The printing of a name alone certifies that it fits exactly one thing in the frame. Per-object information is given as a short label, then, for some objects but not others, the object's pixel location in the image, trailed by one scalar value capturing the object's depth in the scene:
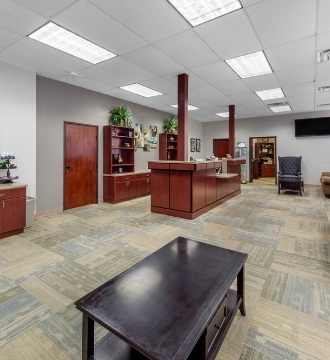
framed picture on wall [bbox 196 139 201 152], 11.53
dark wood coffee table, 1.04
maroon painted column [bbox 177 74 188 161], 4.97
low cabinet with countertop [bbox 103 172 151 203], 6.18
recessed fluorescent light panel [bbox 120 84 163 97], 5.75
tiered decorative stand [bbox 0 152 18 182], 4.06
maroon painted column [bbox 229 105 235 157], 7.92
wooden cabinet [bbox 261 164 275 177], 13.49
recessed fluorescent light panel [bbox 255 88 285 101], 6.26
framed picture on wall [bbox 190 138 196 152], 11.00
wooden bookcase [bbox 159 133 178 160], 8.53
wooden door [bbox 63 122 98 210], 5.50
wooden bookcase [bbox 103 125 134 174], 6.30
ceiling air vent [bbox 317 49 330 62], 3.82
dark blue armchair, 7.50
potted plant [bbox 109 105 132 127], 6.46
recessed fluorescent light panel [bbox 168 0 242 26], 2.64
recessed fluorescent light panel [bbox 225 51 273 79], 4.11
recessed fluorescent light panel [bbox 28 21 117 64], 3.19
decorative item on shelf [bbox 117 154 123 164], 6.75
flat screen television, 8.93
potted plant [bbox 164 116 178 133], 8.64
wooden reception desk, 4.62
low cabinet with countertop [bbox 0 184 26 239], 3.62
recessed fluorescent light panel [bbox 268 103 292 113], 7.98
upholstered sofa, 6.70
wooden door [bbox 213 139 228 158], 11.38
